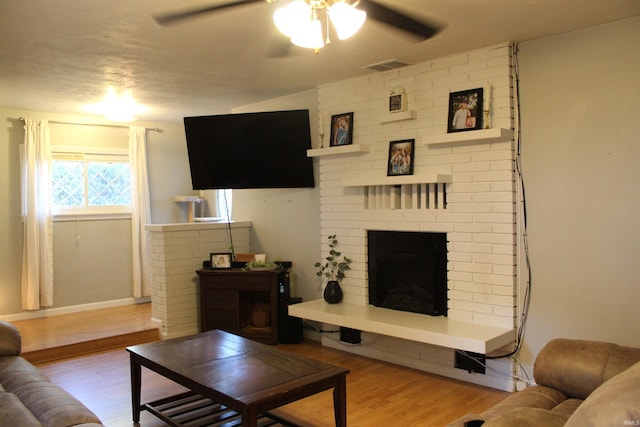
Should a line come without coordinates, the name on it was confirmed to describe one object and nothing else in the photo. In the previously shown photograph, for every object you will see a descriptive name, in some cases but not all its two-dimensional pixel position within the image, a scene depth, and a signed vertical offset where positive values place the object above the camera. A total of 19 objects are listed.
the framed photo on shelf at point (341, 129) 4.41 +0.71
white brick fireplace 3.48 +0.14
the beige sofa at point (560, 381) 1.79 -0.74
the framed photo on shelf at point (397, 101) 3.95 +0.85
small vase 4.41 -0.72
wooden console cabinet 4.84 -0.87
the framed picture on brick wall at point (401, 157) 3.96 +0.41
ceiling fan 1.94 +0.75
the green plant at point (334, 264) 4.50 -0.48
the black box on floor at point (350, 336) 4.46 -1.11
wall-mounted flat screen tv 4.73 +0.61
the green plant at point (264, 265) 4.96 -0.52
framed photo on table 5.08 -0.47
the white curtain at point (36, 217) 5.52 +0.00
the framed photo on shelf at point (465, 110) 3.55 +0.69
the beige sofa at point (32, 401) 2.05 -0.82
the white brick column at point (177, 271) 5.03 -0.57
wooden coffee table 2.38 -0.83
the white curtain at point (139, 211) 6.31 +0.05
